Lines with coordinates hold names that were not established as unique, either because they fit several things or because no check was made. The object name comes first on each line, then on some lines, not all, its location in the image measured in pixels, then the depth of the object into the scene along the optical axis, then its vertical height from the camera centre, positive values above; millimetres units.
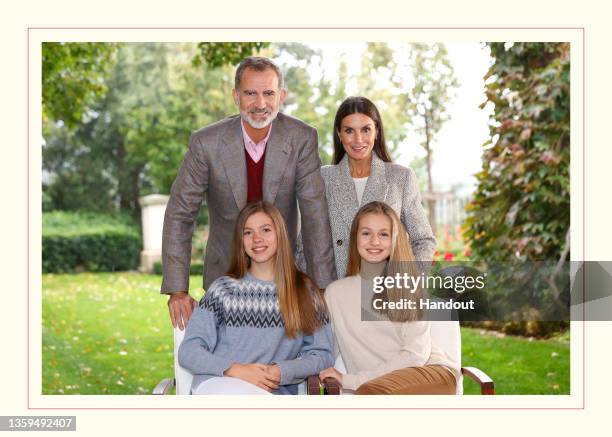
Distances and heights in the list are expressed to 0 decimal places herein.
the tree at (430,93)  11016 +1678
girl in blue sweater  3344 -417
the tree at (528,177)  6402 +299
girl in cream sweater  3424 -438
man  3576 +139
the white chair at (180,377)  3559 -719
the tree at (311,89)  13953 +2168
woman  3645 +142
